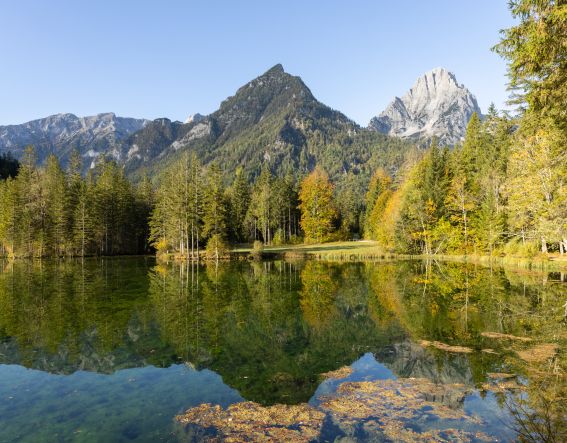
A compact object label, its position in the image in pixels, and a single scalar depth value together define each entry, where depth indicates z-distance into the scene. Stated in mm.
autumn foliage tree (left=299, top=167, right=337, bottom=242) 80438
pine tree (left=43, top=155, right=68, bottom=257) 69938
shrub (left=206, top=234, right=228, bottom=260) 61406
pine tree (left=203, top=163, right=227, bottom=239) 60875
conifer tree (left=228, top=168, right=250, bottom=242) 90062
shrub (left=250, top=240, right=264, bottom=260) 62844
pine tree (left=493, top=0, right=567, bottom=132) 14445
